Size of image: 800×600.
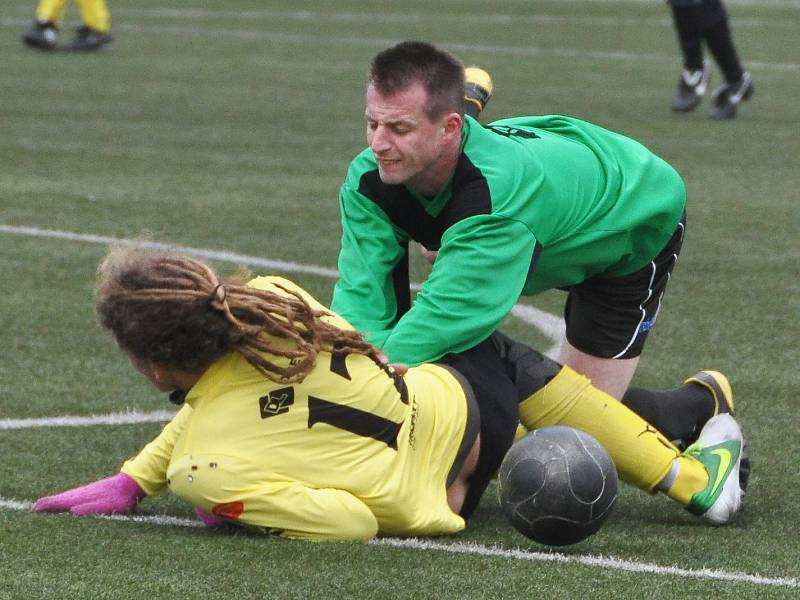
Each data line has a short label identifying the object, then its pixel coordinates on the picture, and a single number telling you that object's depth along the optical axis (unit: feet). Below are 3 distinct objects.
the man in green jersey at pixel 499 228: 32.09
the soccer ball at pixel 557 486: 29.40
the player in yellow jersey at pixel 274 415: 28.60
